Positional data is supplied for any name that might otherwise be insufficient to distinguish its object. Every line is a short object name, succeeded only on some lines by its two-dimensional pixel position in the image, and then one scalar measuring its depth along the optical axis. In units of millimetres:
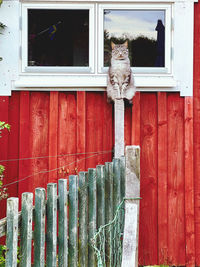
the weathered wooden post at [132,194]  3086
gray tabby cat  4285
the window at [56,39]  4641
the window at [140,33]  4641
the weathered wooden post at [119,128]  4277
